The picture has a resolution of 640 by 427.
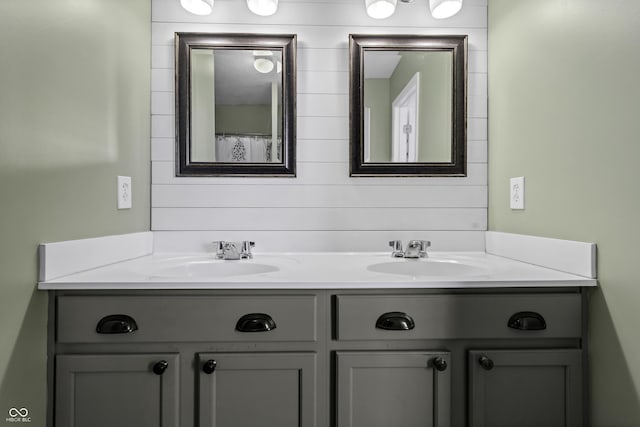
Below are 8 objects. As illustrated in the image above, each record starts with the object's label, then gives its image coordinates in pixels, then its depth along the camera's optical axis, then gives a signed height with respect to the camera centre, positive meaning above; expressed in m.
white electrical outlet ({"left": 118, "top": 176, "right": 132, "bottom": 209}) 1.36 +0.06
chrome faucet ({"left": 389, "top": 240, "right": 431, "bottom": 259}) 1.50 -0.15
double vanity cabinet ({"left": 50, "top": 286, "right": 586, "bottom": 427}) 1.03 -0.40
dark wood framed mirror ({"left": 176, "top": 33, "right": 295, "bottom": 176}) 1.58 +0.44
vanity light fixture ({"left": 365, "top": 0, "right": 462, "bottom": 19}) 1.54 +0.82
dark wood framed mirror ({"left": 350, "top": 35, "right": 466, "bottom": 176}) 1.60 +0.44
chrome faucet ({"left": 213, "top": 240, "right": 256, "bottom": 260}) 1.48 -0.16
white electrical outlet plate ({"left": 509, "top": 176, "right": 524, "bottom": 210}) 1.37 +0.07
